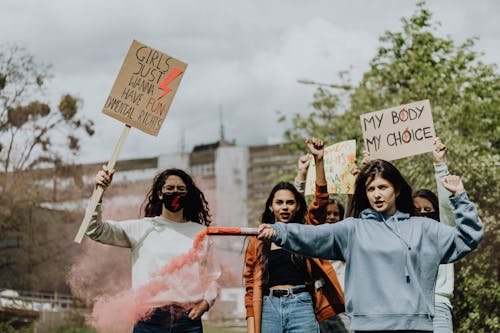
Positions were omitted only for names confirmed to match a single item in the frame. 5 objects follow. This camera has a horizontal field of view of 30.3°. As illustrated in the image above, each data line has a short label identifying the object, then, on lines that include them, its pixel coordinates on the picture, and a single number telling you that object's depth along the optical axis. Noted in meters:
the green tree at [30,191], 25.59
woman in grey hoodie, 4.84
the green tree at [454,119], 12.75
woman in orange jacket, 6.26
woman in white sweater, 6.09
